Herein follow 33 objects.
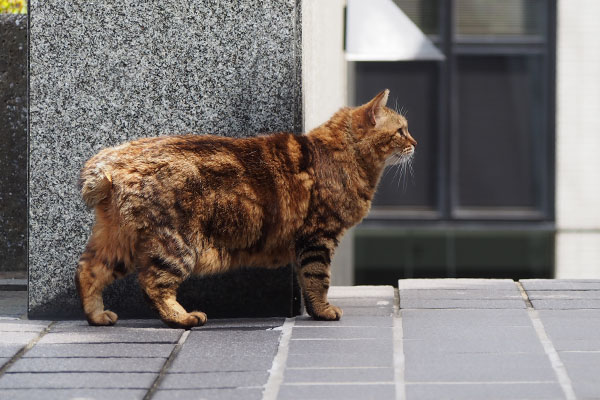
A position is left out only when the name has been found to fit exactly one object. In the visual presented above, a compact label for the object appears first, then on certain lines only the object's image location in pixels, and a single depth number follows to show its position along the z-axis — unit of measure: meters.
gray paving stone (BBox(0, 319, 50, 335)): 7.36
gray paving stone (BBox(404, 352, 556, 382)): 5.76
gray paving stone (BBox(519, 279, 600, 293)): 8.64
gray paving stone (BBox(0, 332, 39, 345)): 6.87
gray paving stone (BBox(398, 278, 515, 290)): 8.83
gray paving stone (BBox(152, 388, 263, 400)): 5.39
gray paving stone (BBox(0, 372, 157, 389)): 5.64
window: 16.84
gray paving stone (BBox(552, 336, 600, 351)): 6.47
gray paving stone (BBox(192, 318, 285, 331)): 7.44
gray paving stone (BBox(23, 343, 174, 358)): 6.42
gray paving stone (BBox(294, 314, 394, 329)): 7.38
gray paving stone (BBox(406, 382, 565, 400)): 5.36
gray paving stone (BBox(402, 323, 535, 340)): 6.87
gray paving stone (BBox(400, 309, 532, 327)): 7.31
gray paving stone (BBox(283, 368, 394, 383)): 5.73
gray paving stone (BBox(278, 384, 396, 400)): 5.38
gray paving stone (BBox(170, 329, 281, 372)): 6.09
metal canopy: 13.22
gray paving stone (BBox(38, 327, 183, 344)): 6.87
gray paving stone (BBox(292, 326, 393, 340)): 6.93
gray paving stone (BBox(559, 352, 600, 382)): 5.75
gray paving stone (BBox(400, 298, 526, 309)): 7.98
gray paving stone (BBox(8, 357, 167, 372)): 6.03
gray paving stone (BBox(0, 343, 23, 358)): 6.42
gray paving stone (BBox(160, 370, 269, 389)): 5.62
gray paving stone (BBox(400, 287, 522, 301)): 8.33
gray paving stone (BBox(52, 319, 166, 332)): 7.38
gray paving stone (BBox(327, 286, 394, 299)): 8.64
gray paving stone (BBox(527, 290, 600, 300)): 8.25
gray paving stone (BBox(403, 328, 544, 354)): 6.45
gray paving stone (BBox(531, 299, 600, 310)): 7.85
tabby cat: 7.17
